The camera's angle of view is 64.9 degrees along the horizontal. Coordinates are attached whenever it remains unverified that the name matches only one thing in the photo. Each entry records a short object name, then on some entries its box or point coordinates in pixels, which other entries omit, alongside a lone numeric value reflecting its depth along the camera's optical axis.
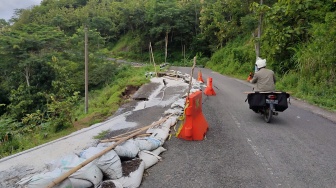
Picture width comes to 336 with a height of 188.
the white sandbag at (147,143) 5.05
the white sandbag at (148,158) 4.64
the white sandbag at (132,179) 3.88
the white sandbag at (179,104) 8.62
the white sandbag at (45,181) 3.37
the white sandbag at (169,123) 6.58
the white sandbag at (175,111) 7.94
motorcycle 7.02
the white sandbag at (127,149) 4.57
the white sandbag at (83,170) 3.68
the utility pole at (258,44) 19.56
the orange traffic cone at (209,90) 12.30
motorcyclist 7.29
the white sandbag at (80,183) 3.59
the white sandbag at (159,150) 5.11
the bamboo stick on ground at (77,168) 3.32
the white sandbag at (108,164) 3.99
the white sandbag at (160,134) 5.71
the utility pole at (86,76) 14.17
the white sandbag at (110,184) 3.74
